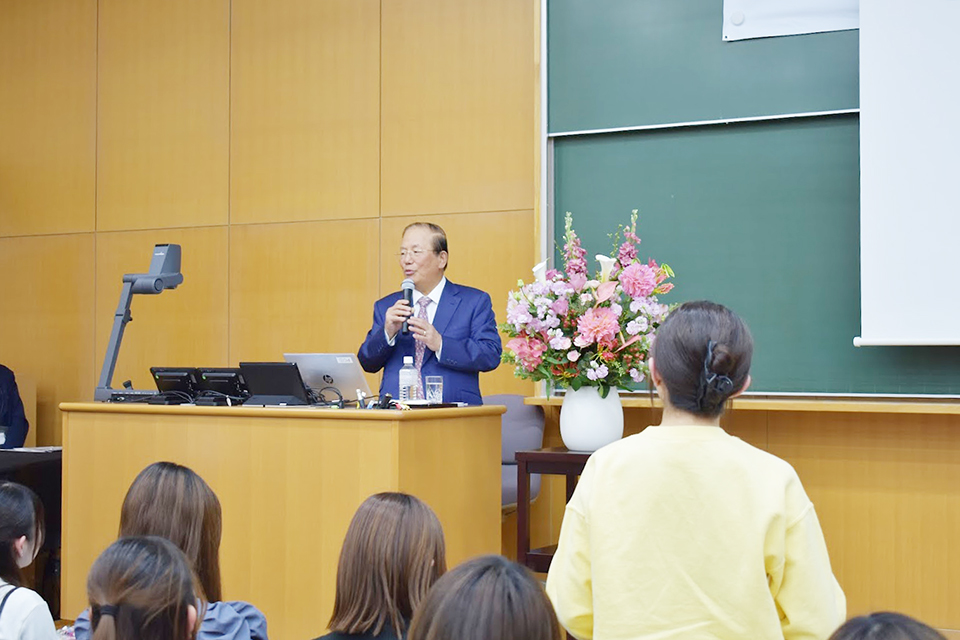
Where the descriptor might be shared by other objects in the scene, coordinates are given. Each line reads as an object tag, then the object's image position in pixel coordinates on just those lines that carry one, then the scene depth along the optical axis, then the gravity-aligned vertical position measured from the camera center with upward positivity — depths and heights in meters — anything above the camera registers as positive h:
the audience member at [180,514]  2.29 -0.40
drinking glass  3.83 -0.21
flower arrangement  3.54 +0.03
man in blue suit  3.97 +0.00
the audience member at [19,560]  2.04 -0.49
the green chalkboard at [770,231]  4.23 +0.41
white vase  3.65 -0.30
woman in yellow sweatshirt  1.61 -0.29
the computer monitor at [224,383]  3.88 -0.19
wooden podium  3.27 -0.48
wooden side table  3.63 -0.50
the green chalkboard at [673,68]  4.32 +1.10
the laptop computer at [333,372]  3.70 -0.15
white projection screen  3.97 +0.60
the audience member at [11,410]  5.91 -0.45
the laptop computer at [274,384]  3.67 -0.19
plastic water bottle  3.72 -0.18
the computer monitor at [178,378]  3.98 -0.18
